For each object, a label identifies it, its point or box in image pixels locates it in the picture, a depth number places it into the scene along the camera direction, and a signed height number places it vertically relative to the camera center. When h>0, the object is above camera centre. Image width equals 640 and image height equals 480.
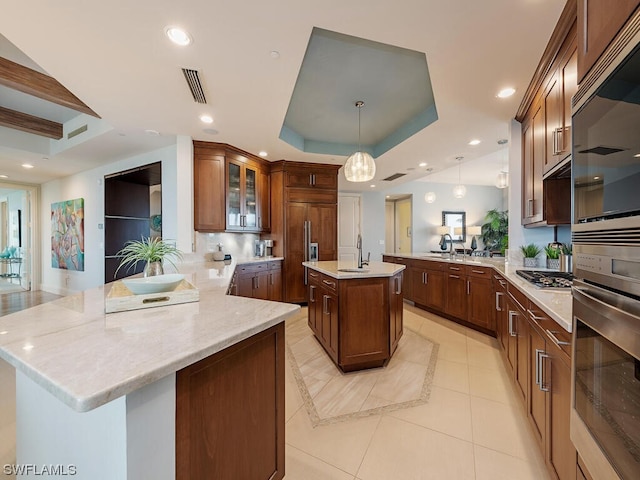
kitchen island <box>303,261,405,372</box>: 2.47 -0.73
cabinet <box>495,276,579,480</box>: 1.10 -0.72
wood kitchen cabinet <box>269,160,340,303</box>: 4.81 +0.41
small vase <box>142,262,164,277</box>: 1.56 -0.18
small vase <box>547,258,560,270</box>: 2.62 -0.25
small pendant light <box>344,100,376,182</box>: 3.28 +0.85
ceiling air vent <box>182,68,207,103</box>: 2.21 +1.33
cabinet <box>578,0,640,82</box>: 0.73 +0.63
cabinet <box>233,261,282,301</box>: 3.78 -0.64
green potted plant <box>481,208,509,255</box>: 8.08 +0.23
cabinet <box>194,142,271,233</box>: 3.83 +0.74
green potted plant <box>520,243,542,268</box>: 2.82 -0.17
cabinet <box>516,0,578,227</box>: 1.71 +0.85
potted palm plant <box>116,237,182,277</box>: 1.57 -0.10
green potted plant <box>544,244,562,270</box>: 2.62 -0.18
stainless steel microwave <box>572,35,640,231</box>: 0.68 +0.26
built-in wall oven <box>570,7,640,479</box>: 0.68 -0.07
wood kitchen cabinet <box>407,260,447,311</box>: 4.08 -0.72
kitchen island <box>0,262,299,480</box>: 0.66 -0.45
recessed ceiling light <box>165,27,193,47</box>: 1.75 +1.33
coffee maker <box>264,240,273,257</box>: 4.94 -0.16
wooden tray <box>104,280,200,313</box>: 1.17 -0.28
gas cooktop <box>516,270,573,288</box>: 1.77 -0.30
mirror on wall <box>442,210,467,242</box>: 7.66 +0.44
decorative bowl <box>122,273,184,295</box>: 1.28 -0.22
